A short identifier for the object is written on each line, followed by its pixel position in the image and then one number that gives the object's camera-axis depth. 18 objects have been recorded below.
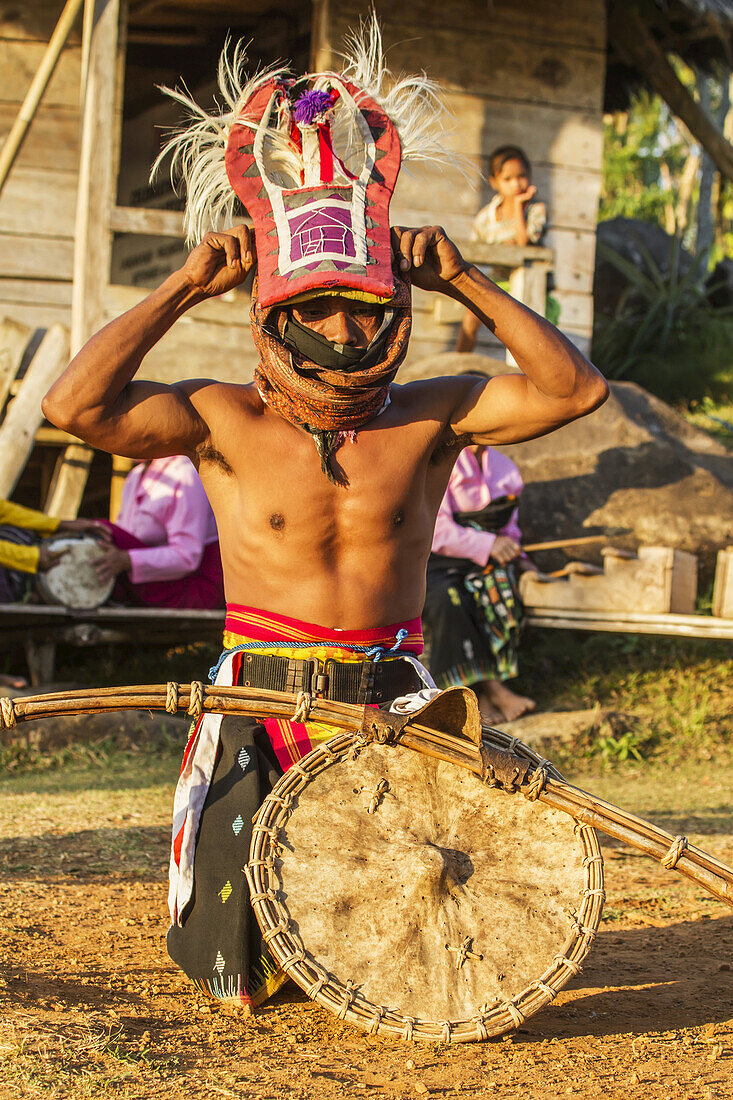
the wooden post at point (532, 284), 14.85
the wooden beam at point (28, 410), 13.90
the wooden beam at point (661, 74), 17.64
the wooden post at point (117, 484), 14.55
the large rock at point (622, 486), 14.76
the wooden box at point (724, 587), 13.12
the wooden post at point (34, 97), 13.02
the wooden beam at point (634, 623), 12.95
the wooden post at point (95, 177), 13.38
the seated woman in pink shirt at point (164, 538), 12.65
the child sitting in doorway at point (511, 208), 15.49
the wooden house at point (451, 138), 15.51
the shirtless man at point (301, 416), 5.85
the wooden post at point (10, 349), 14.24
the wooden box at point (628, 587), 13.20
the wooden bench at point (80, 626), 12.32
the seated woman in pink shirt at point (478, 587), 12.72
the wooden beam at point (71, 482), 14.77
